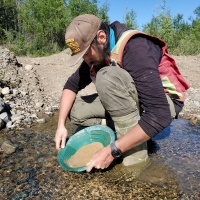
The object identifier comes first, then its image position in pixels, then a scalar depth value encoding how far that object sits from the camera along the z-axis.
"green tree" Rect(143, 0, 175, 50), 15.66
